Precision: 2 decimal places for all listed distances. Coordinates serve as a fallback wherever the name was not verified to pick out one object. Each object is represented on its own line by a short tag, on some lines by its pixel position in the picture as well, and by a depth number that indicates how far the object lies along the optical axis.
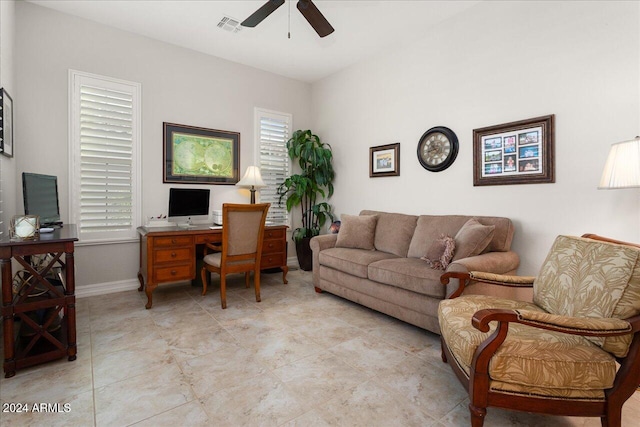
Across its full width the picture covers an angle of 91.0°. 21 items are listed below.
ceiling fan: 2.48
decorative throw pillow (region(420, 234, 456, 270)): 2.66
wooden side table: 1.92
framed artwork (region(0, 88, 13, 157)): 2.48
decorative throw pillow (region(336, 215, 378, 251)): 3.74
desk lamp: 4.26
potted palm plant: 4.74
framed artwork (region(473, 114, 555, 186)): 2.72
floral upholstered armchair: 1.35
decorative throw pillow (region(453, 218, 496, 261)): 2.63
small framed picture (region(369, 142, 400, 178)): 4.02
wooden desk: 3.15
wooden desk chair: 3.18
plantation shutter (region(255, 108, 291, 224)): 4.82
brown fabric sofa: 2.56
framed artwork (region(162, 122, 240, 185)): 4.01
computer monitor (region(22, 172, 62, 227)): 2.38
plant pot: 4.82
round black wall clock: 3.41
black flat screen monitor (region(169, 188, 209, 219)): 3.80
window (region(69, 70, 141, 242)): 3.41
